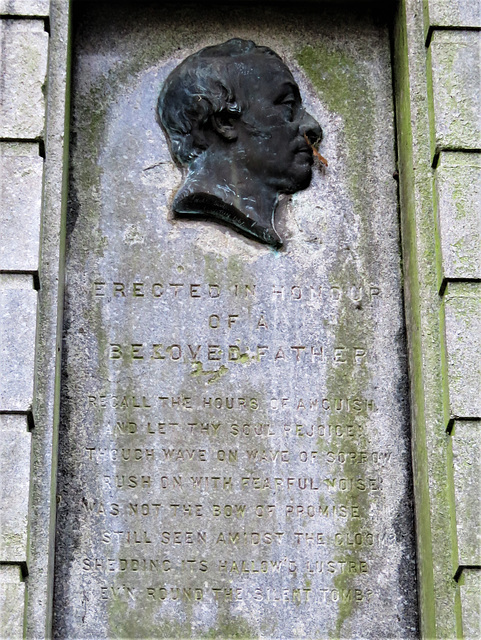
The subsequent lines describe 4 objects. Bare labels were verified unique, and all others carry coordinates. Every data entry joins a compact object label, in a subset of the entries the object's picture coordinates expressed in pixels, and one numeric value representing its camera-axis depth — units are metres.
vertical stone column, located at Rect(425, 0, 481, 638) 5.62
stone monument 5.90
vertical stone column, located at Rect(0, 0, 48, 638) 5.48
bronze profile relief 6.51
